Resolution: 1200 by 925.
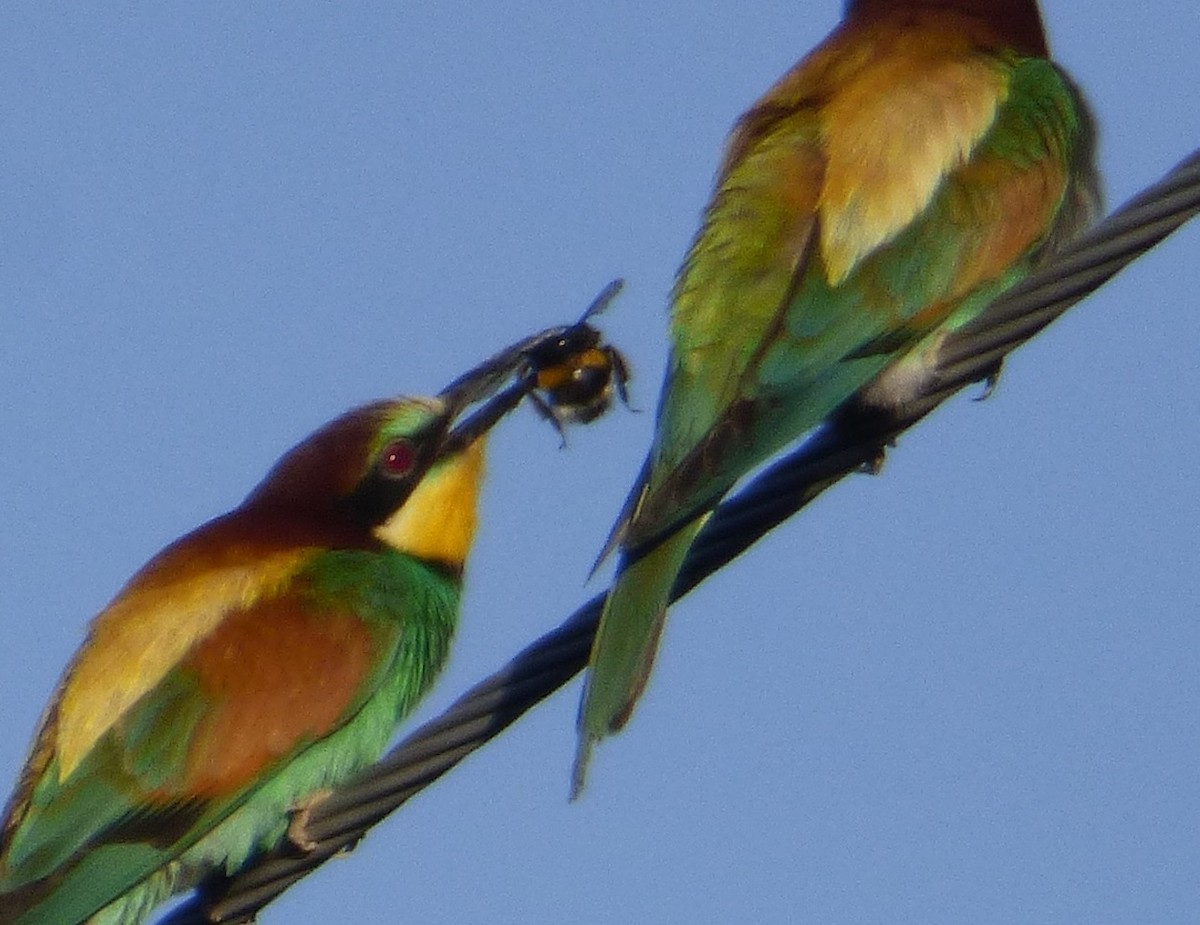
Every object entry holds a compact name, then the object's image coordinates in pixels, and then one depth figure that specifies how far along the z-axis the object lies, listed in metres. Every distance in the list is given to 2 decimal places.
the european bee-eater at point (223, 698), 6.43
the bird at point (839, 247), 5.78
